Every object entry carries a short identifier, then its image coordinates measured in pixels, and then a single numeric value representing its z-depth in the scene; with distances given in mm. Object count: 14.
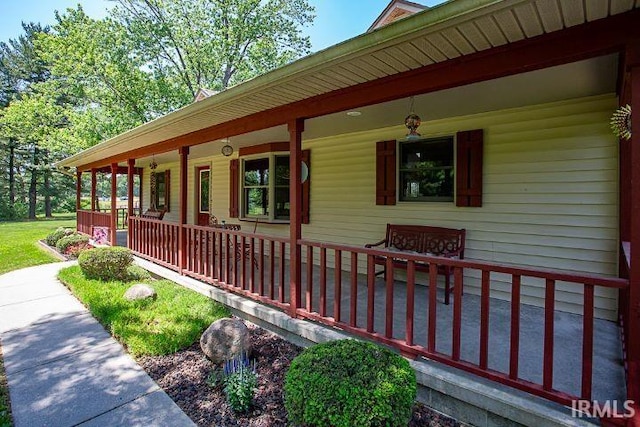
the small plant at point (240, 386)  2484
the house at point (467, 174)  1979
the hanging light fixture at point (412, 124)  3336
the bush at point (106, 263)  5617
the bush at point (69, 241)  8578
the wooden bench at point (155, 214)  9404
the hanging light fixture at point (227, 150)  6156
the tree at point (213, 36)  15867
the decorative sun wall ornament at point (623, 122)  2072
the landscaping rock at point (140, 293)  4609
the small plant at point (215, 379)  2811
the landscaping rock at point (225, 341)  3105
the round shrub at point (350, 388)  1798
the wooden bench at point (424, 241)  4355
